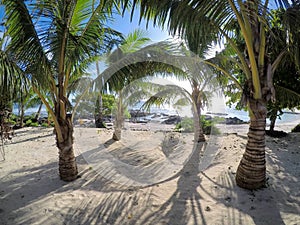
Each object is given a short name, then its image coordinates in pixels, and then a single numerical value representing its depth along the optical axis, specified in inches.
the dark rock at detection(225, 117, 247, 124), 577.3
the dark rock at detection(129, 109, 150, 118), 457.8
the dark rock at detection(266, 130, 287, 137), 339.3
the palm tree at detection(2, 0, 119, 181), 128.7
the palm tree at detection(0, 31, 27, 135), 112.6
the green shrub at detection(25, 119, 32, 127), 619.2
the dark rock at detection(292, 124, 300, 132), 419.8
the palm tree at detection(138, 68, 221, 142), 283.9
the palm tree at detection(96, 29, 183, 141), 199.2
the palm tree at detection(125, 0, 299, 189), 118.5
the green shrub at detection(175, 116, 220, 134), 399.2
